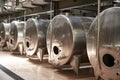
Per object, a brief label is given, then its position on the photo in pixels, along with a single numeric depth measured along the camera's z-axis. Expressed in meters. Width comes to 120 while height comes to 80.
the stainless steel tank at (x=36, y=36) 4.41
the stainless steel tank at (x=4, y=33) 6.60
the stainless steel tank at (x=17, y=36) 5.72
